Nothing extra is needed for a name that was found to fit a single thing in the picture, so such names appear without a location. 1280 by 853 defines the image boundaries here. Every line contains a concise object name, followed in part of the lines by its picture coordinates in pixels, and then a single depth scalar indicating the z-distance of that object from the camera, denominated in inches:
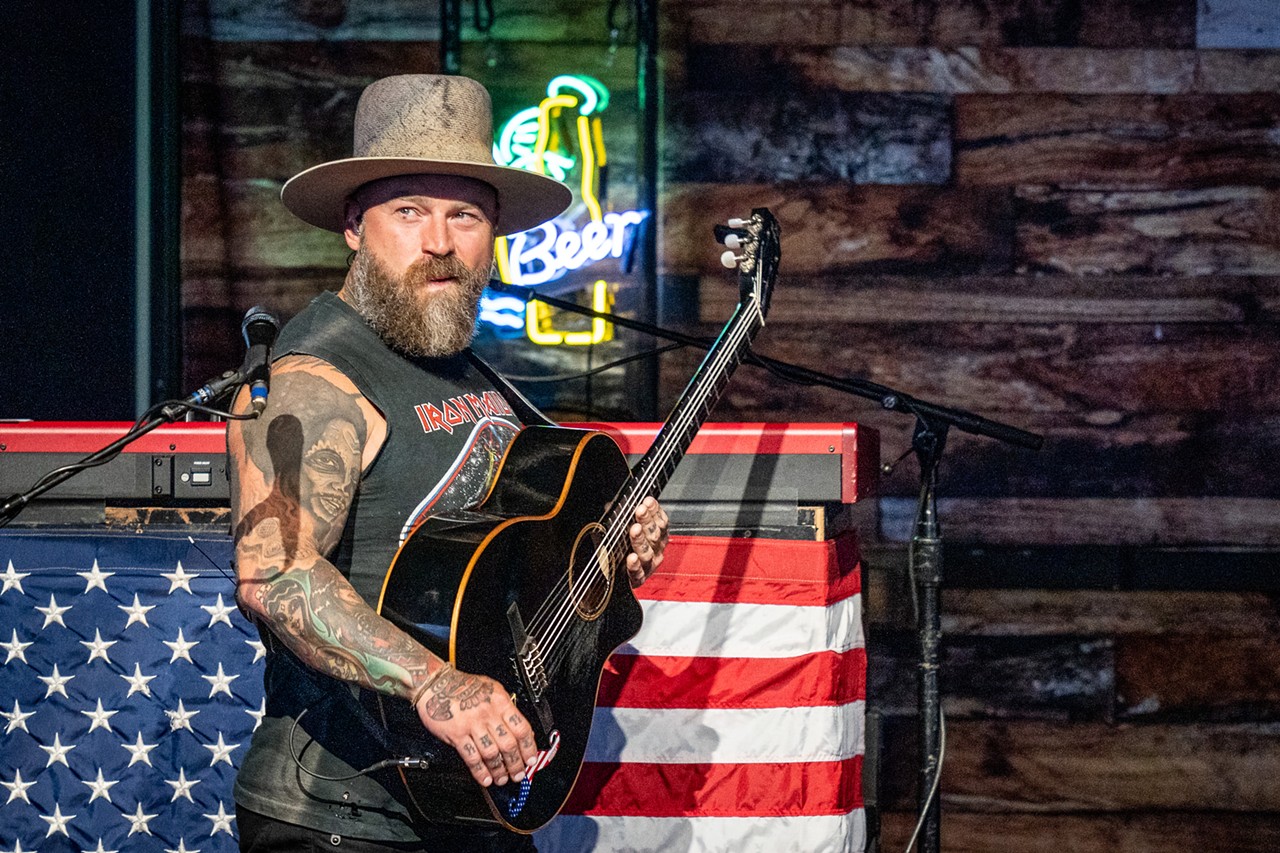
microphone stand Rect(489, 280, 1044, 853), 213.6
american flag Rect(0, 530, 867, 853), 210.2
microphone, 185.9
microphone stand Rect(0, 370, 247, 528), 185.5
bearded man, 189.3
